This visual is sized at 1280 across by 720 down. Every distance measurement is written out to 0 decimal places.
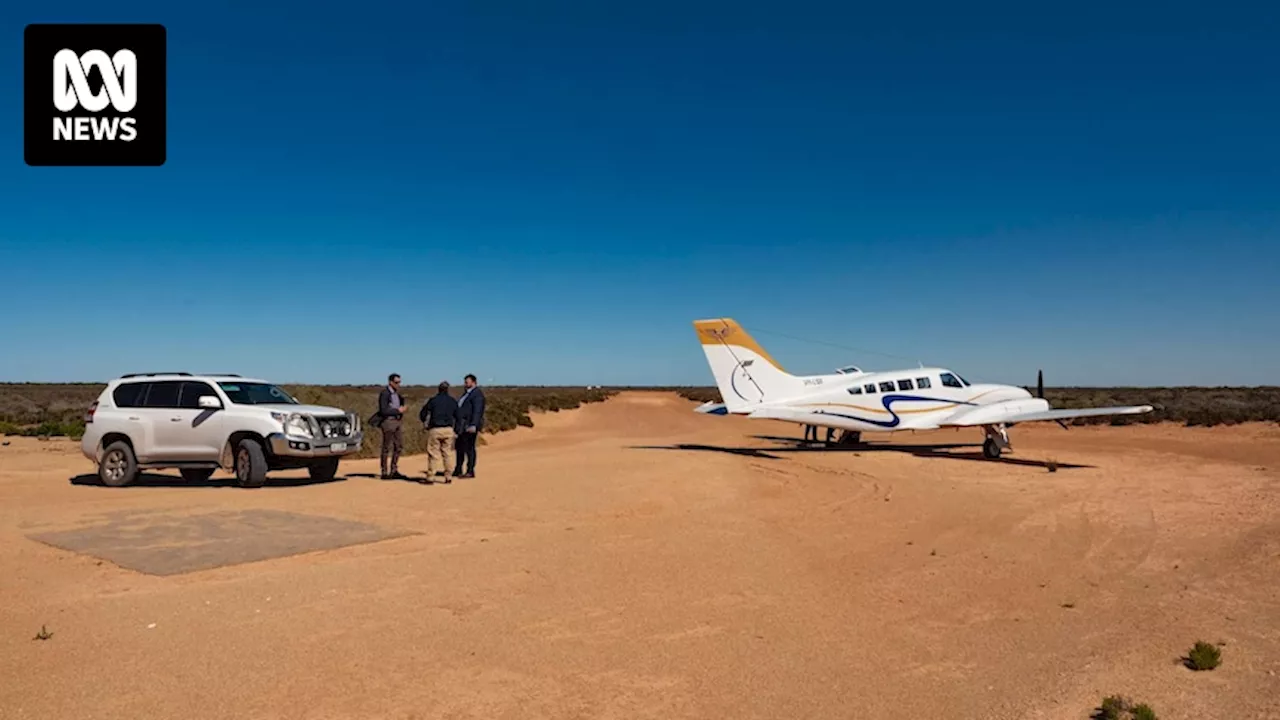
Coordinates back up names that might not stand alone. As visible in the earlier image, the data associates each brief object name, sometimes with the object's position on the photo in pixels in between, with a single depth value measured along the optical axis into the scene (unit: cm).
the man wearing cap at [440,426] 1560
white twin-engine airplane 2281
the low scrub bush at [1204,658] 567
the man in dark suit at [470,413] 1606
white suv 1470
